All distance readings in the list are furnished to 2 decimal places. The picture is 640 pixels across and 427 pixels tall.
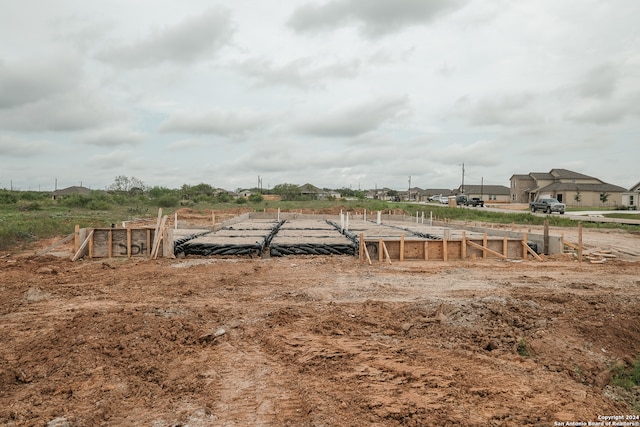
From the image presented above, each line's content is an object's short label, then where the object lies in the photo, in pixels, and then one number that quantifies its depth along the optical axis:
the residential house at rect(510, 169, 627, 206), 59.69
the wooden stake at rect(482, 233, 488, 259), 14.34
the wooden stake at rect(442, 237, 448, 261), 13.96
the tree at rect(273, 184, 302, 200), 84.38
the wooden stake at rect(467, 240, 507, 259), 14.24
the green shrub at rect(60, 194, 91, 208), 49.78
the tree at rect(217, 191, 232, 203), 70.70
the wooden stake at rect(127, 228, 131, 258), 14.31
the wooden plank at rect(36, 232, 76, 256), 13.34
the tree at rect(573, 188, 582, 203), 58.42
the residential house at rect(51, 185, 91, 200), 93.19
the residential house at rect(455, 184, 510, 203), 87.91
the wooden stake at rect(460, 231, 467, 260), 14.16
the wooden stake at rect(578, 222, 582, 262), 13.82
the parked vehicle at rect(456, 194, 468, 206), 57.41
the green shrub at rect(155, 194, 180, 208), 55.25
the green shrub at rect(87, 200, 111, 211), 47.97
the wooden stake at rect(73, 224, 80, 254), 13.94
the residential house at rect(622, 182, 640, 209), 52.71
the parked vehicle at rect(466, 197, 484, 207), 55.12
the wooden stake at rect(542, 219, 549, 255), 15.38
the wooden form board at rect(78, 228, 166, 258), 14.38
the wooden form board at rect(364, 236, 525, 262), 14.18
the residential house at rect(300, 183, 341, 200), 100.64
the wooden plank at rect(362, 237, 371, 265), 13.43
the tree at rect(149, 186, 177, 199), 67.56
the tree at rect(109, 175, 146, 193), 67.75
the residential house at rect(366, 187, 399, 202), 132.26
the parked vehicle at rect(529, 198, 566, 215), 39.22
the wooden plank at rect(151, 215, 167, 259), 13.99
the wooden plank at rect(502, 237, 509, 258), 14.51
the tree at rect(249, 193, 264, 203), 67.31
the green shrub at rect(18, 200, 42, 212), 43.83
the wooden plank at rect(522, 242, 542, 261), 14.54
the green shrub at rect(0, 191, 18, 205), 52.94
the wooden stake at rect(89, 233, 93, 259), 14.17
